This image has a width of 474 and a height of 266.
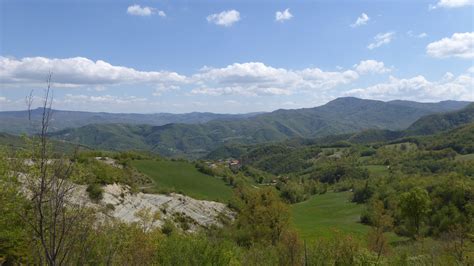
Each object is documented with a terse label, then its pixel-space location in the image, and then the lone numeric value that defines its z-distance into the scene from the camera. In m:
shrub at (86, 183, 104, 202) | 51.23
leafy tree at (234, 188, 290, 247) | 58.06
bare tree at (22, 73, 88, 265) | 10.85
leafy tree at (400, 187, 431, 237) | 70.31
